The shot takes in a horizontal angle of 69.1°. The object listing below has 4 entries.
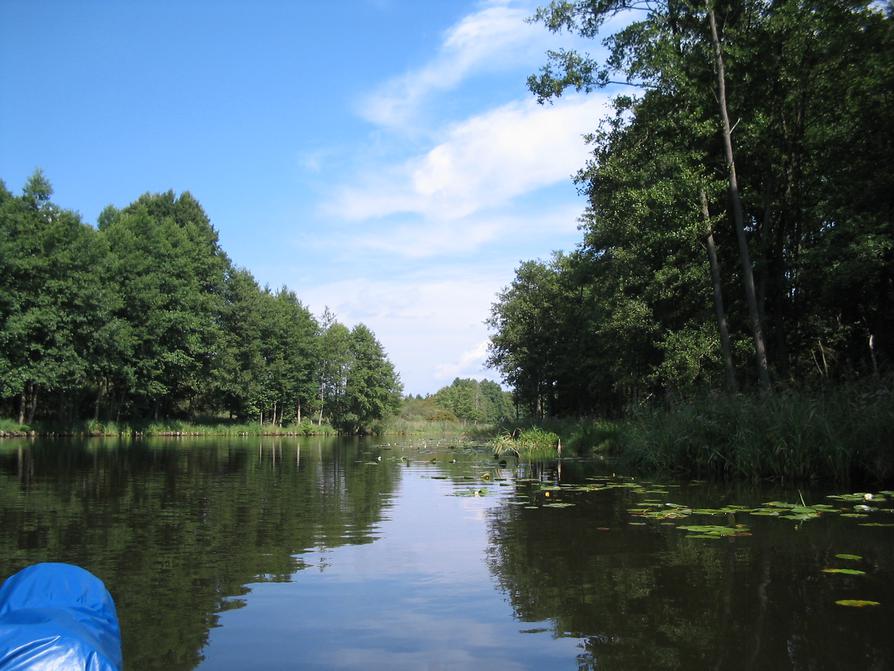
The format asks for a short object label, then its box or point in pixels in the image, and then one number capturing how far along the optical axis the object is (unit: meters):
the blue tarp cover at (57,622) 1.92
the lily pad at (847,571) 4.79
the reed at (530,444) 24.11
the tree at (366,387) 75.06
